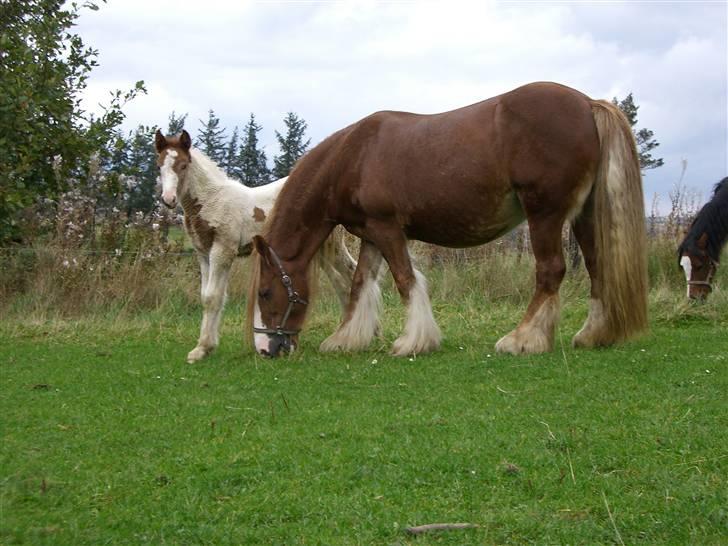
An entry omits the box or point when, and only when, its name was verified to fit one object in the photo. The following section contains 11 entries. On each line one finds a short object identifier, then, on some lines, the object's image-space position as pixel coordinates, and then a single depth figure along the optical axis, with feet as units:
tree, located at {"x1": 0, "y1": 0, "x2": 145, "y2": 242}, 33.60
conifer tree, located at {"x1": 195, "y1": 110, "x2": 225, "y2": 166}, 91.30
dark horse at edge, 36.06
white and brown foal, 26.58
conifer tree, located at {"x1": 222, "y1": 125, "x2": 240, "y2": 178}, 93.84
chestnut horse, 23.53
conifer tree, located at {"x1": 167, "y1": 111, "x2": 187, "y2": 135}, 81.40
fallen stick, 11.37
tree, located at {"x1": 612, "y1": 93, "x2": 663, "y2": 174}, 74.95
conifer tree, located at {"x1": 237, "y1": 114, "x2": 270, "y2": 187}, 93.61
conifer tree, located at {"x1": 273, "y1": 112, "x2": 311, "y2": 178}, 89.49
